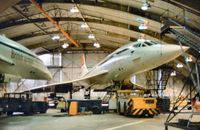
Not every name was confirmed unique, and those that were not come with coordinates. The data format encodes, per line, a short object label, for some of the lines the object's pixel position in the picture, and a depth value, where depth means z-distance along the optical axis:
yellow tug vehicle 18.75
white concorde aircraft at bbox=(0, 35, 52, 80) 16.95
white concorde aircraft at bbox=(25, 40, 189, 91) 18.02
